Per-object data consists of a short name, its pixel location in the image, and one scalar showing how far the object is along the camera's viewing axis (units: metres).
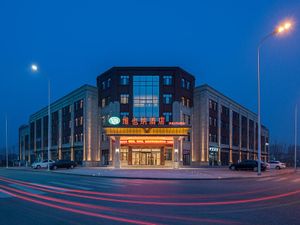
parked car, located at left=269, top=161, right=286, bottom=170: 40.48
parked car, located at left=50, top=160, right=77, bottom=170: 36.13
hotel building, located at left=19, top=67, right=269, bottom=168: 39.73
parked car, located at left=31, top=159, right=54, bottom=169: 39.31
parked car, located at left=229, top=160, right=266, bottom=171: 32.40
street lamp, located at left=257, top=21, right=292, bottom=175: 19.79
